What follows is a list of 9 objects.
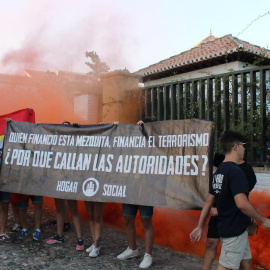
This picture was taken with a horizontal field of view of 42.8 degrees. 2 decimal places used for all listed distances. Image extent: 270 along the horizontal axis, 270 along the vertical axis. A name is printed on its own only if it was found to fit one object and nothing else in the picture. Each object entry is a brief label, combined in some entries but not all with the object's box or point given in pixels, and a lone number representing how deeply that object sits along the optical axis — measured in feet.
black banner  12.94
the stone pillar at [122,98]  25.79
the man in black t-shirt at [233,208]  9.13
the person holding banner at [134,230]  14.17
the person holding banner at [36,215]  17.47
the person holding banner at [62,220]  16.25
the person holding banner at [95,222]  15.30
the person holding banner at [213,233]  11.27
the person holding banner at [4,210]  17.51
